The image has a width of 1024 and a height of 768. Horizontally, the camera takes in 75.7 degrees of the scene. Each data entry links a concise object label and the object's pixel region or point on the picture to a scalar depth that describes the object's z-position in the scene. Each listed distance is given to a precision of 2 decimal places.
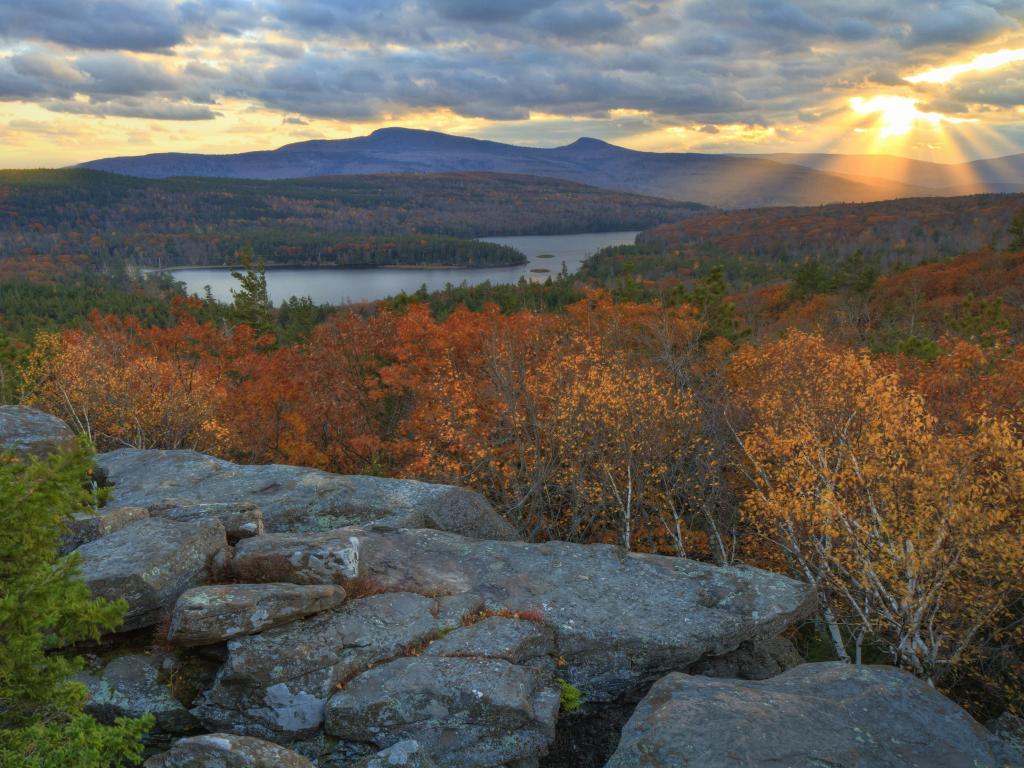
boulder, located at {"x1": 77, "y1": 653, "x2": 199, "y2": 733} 12.36
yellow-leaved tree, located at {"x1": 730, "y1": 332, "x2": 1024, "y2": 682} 16.77
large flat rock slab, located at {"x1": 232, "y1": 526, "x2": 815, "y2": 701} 14.80
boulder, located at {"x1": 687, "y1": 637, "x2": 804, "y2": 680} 16.08
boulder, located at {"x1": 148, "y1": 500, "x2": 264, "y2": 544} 16.59
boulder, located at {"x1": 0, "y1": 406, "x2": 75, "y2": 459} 20.42
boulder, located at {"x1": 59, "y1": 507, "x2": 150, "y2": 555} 15.60
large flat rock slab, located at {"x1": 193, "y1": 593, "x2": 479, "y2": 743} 12.58
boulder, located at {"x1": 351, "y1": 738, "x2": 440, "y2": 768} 10.91
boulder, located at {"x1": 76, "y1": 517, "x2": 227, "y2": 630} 13.12
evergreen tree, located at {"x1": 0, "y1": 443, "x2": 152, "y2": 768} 7.89
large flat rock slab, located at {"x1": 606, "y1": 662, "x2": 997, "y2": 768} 11.28
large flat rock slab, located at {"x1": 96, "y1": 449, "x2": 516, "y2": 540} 19.73
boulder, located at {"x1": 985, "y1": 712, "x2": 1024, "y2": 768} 12.60
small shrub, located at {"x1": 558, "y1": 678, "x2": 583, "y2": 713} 14.29
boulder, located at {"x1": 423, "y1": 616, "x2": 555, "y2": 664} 13.66
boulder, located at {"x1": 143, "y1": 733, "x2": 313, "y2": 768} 9.74
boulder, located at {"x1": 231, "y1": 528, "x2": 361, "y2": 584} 14.30
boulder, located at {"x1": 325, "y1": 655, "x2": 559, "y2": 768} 12.34
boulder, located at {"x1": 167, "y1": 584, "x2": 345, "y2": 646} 12.59
